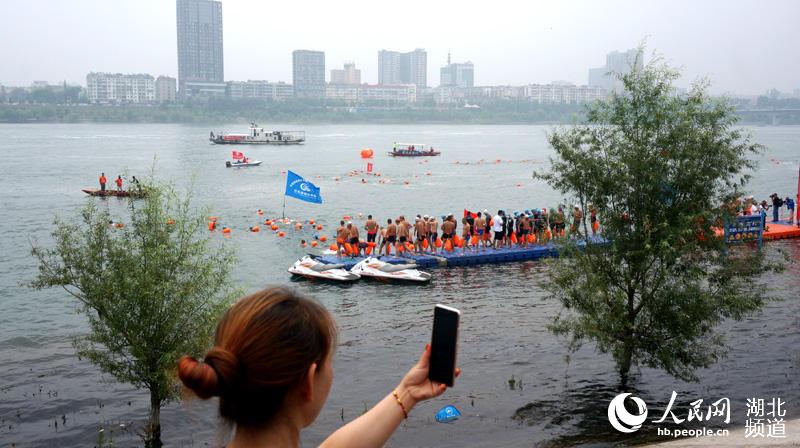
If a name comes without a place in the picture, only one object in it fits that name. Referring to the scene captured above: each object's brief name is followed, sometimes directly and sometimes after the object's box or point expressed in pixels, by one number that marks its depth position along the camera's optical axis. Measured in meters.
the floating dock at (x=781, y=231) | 35.53
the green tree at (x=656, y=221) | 15.01
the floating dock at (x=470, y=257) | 30.56
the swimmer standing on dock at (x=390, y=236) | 30.88
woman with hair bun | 2.43
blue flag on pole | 35.34
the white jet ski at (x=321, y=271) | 28.42
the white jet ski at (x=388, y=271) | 28.25
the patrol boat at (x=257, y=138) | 117.69
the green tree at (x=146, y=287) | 14.05
